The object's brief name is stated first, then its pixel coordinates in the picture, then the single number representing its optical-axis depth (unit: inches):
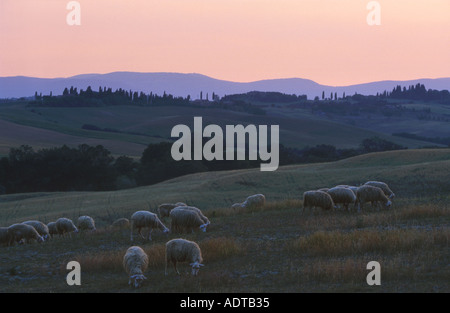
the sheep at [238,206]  1304.1
